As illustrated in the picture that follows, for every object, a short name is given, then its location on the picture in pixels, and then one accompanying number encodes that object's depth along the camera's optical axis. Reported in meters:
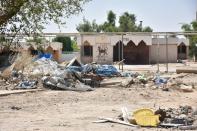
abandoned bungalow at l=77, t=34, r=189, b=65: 46.76
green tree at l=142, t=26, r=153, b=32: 86.93
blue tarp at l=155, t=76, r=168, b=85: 20.96
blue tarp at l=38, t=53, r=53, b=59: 26.36
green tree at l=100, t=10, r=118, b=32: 84.38
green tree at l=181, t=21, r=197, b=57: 54.63
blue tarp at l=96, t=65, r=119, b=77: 24.20
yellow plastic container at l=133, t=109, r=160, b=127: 10.27
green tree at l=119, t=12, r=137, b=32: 84.56
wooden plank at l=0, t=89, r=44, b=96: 17.21
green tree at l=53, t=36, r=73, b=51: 65.04
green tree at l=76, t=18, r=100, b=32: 83.62
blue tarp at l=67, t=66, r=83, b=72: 22.88
